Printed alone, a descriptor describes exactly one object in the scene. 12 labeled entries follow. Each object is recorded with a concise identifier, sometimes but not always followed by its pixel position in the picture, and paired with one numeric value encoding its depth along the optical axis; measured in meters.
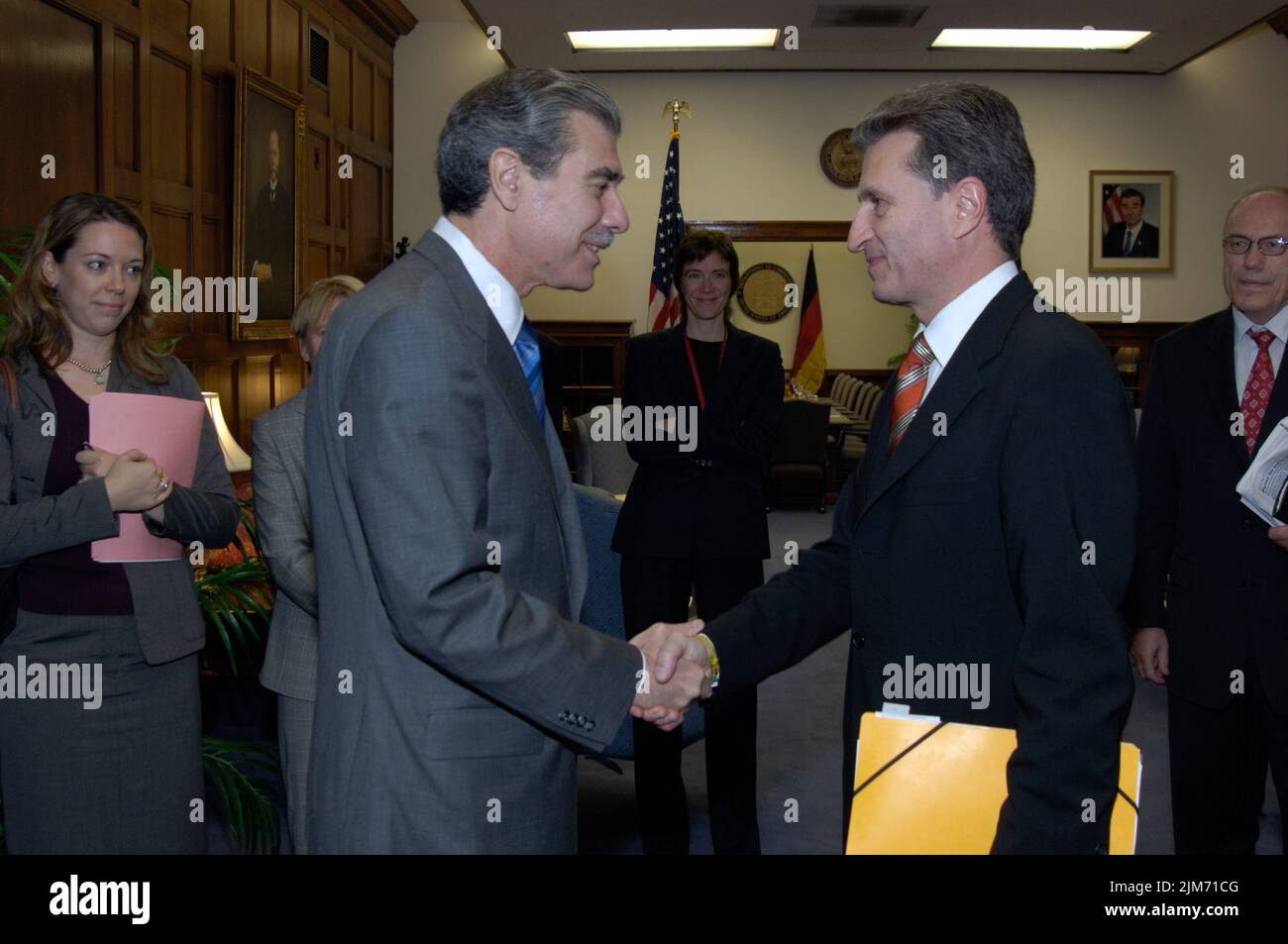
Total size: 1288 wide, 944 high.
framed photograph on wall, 12.11
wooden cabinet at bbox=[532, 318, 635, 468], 11.92
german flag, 13.15
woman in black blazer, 3.42
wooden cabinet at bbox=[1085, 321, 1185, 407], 12.13
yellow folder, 1.44
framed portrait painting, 6.89
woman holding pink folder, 2.31
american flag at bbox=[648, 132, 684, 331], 7.10
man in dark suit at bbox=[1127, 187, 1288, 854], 2.67
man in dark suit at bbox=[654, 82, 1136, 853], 1.35
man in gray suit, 1.42
